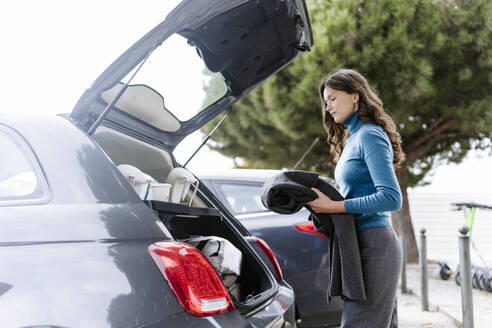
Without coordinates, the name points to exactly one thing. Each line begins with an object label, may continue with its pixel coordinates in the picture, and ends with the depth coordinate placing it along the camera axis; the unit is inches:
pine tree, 398.9
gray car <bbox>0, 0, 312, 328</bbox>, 59.6
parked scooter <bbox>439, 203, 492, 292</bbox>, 277.9
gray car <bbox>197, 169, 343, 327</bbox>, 162.2
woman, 85.0
